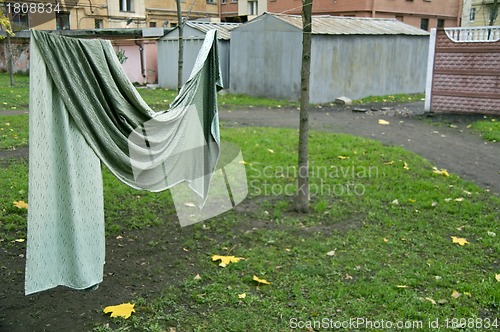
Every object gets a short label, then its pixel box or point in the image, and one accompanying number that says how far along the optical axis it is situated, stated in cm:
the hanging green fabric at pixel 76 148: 297
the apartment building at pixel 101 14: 2542
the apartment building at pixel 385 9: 2498
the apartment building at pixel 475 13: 3045
